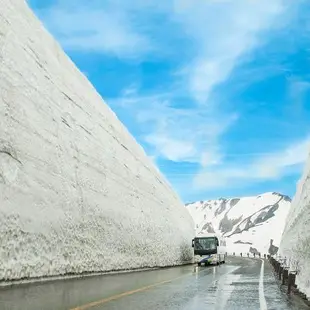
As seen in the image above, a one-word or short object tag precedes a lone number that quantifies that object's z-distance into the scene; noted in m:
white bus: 43.03
